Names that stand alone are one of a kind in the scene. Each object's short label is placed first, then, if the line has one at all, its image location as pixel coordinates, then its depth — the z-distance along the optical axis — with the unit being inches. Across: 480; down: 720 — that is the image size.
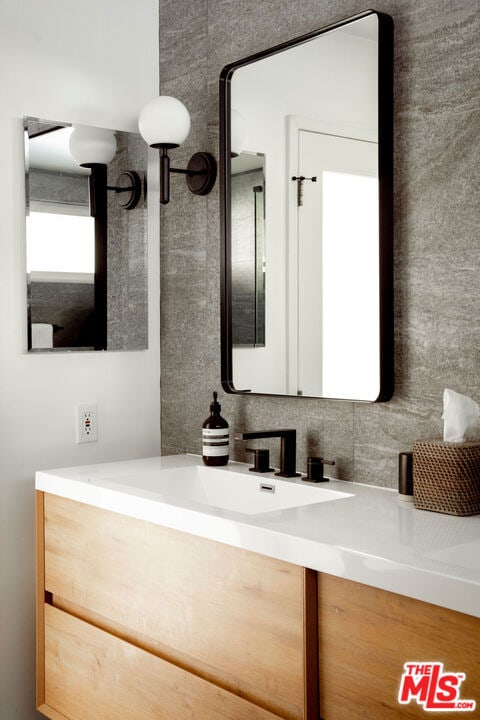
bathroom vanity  46.9
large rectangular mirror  69.3
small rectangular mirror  85.7
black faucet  75.8
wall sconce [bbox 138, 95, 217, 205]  84.9
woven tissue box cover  59.0
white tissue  60.4
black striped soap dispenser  83.4
